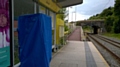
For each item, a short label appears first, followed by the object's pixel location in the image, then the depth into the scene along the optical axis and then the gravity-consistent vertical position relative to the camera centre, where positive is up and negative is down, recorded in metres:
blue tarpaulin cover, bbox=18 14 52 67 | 1.71 -0.22
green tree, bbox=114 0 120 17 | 21.66 +6.33
